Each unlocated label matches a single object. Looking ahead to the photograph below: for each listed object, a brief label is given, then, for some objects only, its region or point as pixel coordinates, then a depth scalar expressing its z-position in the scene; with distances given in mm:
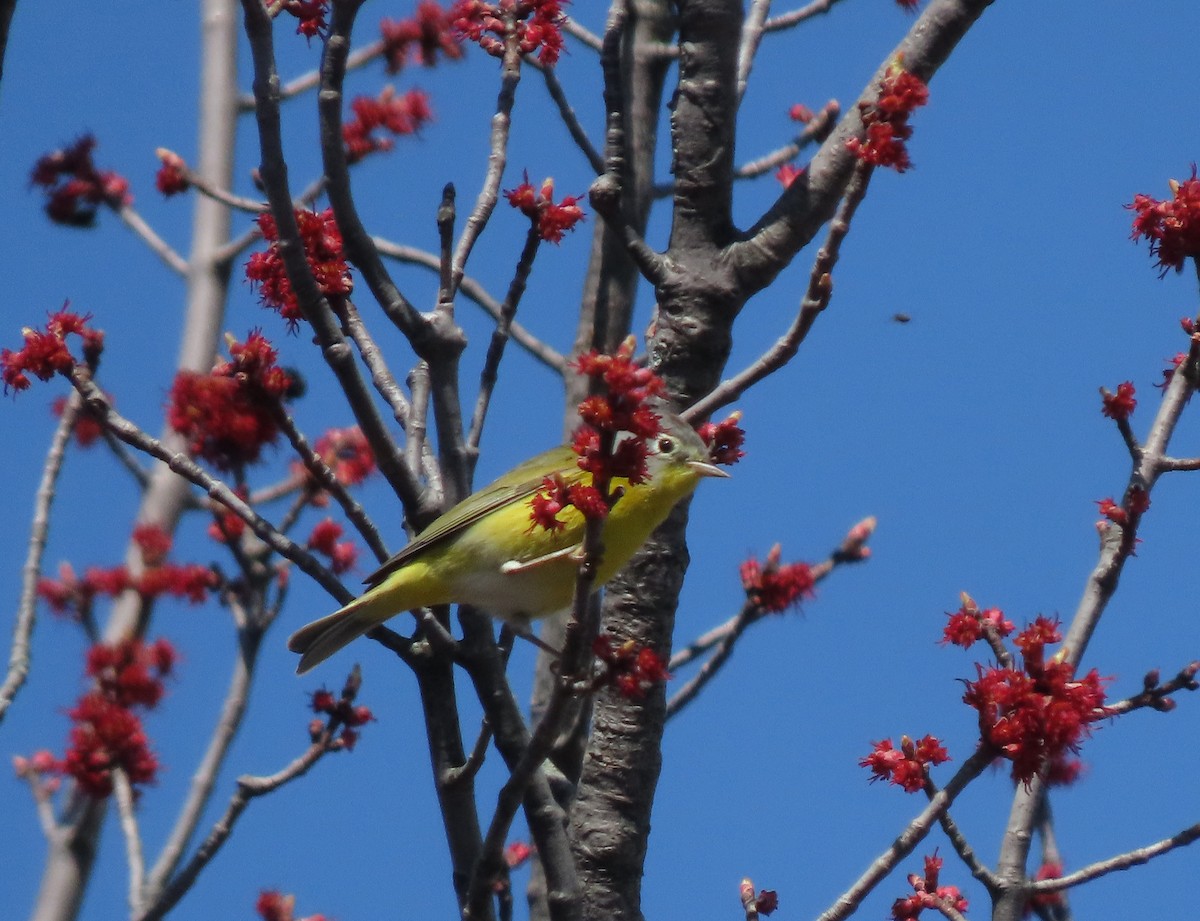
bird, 8984
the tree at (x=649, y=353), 7000
